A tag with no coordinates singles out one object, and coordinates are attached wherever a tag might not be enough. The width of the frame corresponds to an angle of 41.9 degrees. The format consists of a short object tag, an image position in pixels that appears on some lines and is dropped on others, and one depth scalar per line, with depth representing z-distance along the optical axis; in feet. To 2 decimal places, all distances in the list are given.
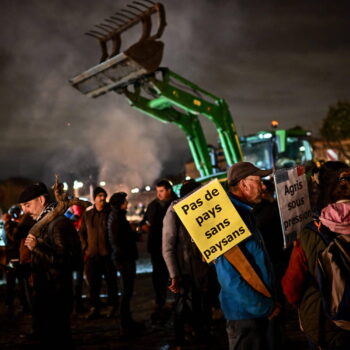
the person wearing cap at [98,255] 25.41
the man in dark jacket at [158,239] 23.53
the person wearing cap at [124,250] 21.70
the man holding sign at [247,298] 10.62
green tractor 35.14
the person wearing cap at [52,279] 13.84
